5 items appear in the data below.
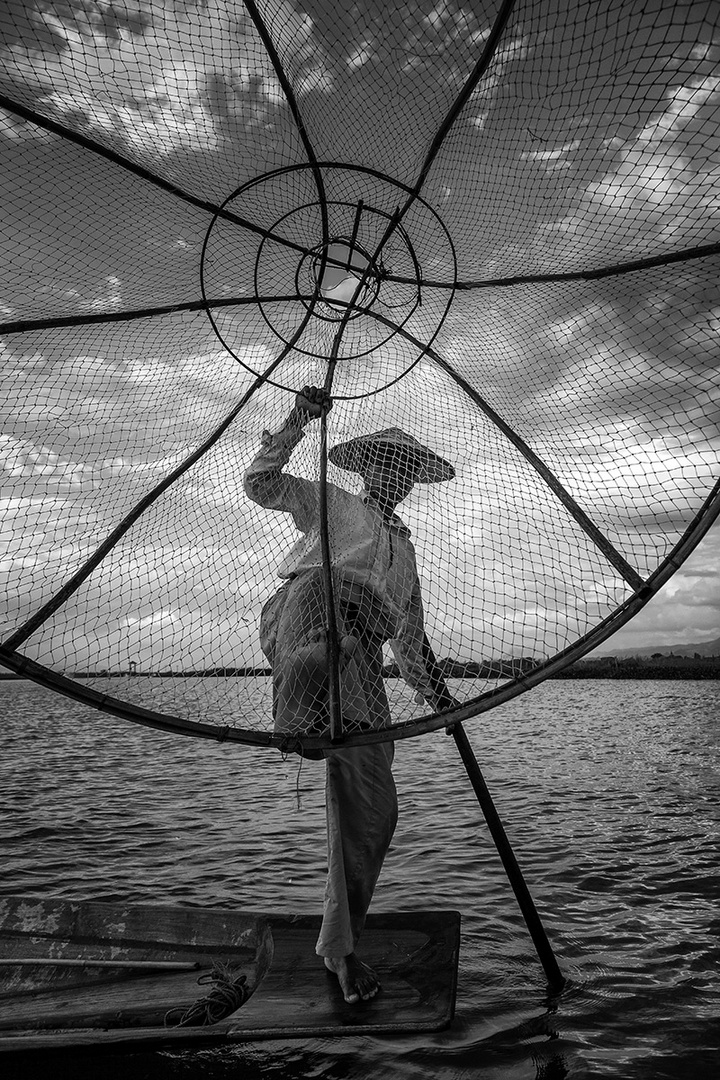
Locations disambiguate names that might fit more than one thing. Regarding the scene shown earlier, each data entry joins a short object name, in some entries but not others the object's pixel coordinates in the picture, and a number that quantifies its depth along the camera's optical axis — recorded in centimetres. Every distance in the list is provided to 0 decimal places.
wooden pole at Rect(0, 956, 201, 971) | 330
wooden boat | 271
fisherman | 283
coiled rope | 278
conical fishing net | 252
